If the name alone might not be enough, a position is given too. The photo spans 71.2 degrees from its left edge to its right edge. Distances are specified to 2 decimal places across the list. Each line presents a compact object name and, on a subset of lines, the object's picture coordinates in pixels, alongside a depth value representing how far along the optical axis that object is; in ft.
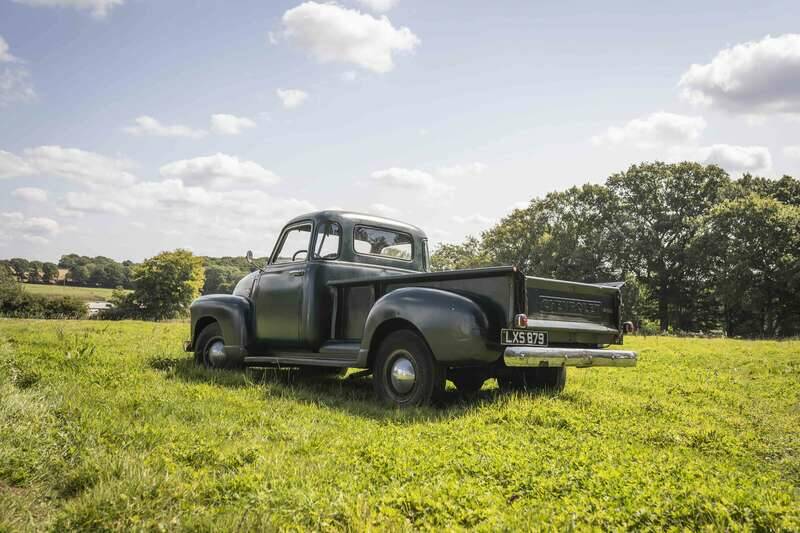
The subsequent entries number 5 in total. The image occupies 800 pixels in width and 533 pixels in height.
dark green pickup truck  17.06
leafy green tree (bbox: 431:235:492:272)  169.59
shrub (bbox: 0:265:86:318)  128.38
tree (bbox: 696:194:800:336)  100.37
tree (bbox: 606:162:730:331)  120.78
